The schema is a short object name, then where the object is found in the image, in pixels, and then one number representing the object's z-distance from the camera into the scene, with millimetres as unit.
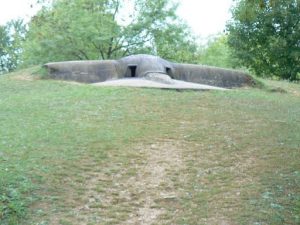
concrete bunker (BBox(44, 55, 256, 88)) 18422
